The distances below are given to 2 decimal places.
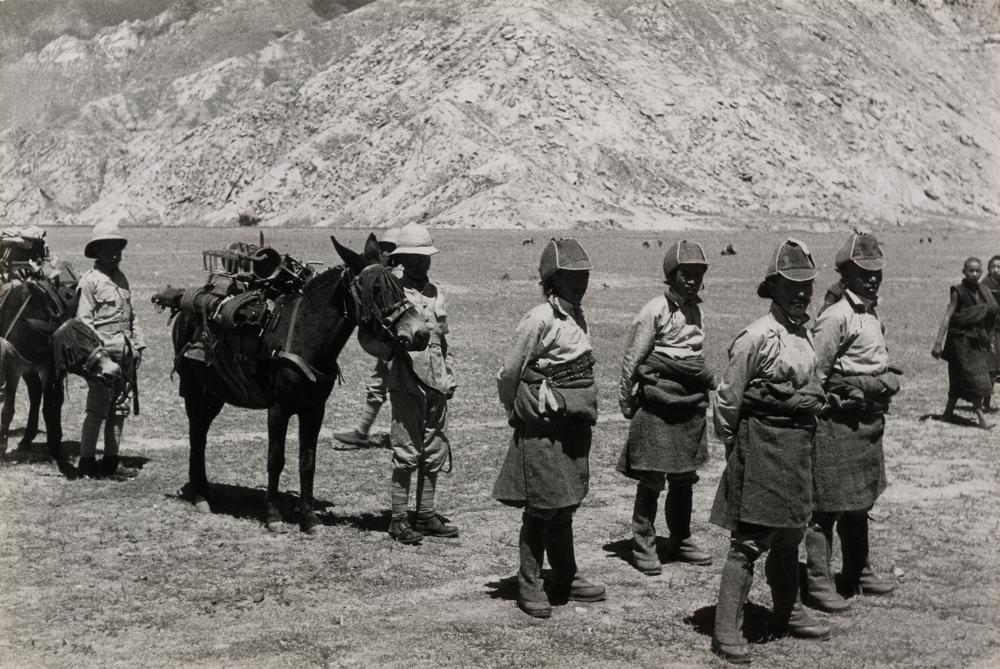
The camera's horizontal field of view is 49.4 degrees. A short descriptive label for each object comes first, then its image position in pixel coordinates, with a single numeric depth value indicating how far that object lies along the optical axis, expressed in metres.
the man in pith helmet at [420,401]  8.36
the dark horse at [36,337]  10.68
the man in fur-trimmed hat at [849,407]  6.98
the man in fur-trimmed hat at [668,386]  7.68
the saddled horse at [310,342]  8.21
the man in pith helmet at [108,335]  10.06
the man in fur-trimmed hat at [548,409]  6.79
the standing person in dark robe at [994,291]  14.12
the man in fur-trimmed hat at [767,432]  6.27
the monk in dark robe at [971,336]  13.52
